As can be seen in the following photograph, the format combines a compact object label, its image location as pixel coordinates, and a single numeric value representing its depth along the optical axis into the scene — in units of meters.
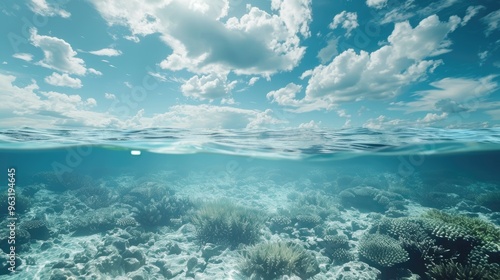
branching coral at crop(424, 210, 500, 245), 7.25
